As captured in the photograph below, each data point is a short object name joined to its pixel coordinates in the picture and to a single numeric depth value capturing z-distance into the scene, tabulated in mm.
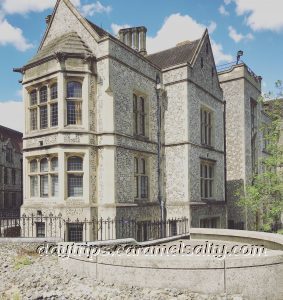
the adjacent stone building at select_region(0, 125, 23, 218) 40188
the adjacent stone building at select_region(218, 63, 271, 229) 24359
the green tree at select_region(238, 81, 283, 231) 15409
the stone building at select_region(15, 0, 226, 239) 15000
